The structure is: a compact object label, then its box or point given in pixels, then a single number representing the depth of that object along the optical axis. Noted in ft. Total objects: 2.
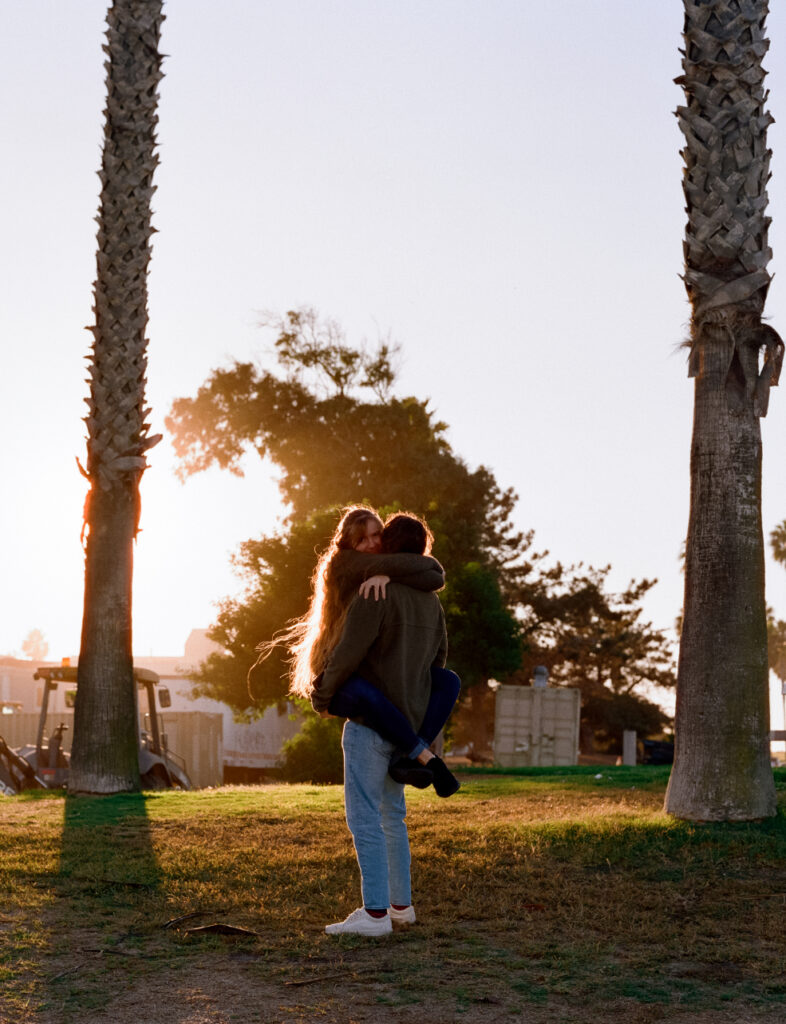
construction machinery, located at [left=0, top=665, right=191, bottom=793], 52.60
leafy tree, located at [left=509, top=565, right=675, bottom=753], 144.05
